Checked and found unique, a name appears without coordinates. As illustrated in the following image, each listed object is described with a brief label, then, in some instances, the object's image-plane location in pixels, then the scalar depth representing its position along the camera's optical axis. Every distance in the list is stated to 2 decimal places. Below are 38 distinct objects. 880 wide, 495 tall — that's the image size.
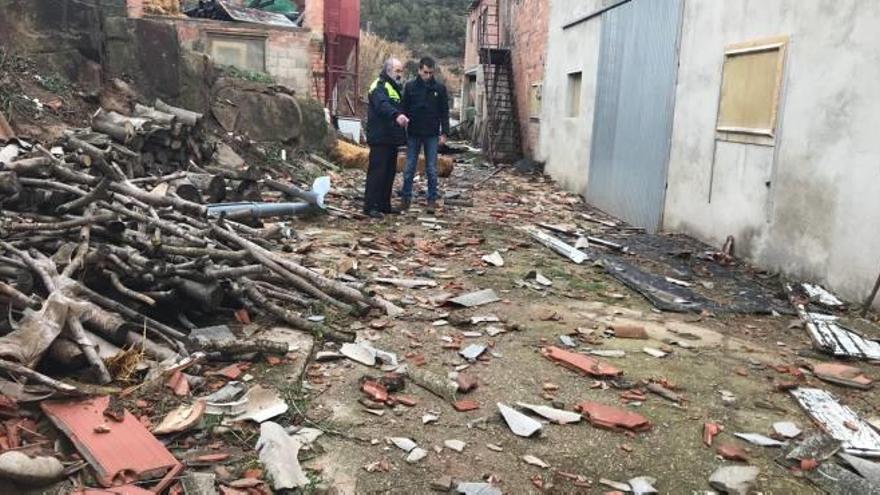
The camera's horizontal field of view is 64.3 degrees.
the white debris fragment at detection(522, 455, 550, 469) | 3.13
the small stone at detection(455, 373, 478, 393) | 3.85
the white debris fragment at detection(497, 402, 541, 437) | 3.40
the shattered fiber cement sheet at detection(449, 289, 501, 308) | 5.43
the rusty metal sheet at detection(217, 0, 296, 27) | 18.12
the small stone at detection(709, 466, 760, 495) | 2.98
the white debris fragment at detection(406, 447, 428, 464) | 3.11
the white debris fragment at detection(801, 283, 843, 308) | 5.62
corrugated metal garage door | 8.99
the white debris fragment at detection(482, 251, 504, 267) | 6.84
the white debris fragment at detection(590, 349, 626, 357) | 4.56
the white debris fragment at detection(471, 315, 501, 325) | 5.05
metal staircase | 18.83
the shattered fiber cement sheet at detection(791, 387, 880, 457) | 3.38
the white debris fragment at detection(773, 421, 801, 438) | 3.52
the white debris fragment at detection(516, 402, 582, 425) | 3.55
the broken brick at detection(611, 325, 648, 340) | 4.93
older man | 8.42
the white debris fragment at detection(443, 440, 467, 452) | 3.23
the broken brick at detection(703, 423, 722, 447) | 3.40
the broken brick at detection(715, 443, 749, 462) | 3.25
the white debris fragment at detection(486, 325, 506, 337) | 4.84
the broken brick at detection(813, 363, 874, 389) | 4.17
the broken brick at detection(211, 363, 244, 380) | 3.75
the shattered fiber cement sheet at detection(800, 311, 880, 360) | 4.64
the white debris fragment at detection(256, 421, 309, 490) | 2.83
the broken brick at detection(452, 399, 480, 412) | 3.64
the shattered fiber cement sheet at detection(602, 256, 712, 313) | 5.72
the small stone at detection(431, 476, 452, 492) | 2.91
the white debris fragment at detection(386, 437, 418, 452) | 3.20
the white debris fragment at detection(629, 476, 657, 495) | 2.95
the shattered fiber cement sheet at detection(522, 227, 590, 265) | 7.24
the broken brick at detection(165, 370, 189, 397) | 3.45
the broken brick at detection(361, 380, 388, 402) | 3.68
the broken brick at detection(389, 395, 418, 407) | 3.67
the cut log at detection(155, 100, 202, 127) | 9.66
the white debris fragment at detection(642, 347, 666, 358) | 4.57
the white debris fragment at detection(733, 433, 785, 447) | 3.41
